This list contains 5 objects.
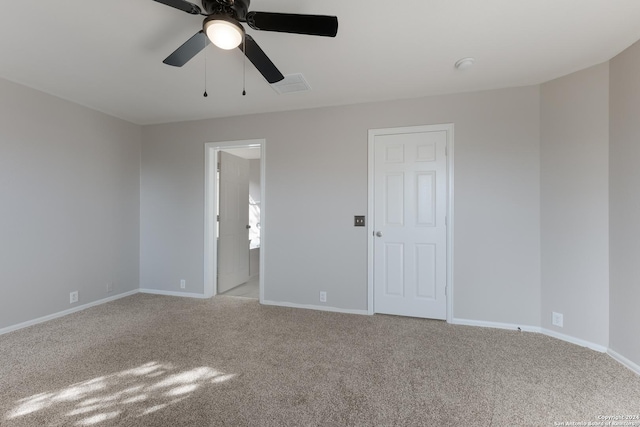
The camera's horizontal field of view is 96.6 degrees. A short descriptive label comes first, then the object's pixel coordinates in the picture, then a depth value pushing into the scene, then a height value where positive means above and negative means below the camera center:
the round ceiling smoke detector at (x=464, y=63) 2.35 +1.26
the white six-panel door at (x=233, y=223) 4.13 -0.13
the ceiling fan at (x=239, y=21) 1.44 +1.00
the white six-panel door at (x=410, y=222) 3.05 -0.09
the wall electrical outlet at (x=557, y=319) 2.62 -0.98
